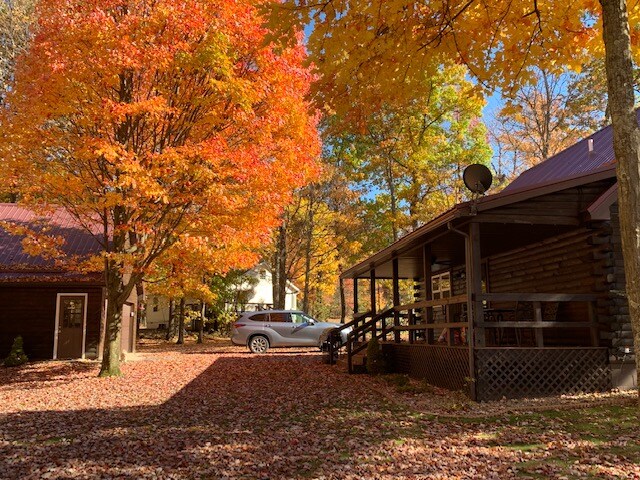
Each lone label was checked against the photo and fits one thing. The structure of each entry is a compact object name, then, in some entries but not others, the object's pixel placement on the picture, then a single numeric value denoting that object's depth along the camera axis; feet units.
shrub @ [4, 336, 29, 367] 54.49
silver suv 69.31
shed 59.62
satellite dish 33.01
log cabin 29.68
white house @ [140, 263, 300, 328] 115.85
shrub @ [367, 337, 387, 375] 43.73
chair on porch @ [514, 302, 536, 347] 38.64
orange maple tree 36.52
